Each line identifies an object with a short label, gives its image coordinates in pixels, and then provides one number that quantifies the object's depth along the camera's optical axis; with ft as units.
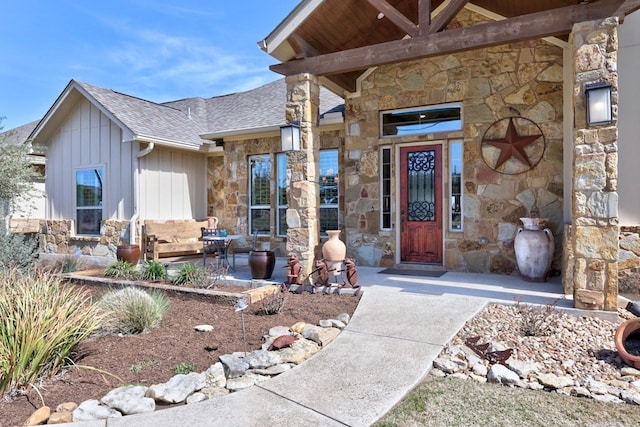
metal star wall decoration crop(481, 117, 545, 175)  21.35
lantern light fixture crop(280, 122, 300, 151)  19.44
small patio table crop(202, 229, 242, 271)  25.04
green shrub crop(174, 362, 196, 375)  10.84
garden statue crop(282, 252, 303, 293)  19.15
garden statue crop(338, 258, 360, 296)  18.42
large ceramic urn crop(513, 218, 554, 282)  19.53
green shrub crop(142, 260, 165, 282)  21.45
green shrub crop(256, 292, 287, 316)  15.74
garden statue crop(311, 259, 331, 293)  18.67
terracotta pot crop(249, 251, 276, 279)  20.68
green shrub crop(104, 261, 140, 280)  22.67
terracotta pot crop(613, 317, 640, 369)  10.81
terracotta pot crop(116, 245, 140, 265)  27.32
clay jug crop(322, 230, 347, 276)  19.17
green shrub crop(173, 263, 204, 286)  20.12
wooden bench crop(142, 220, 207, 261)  30.30
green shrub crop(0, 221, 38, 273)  23.73
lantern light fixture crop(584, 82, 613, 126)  13.91
